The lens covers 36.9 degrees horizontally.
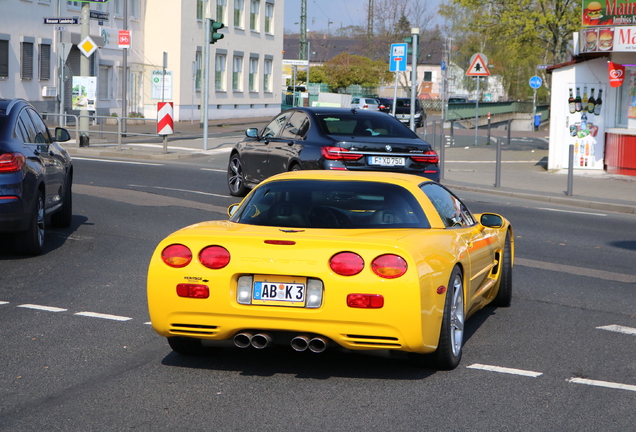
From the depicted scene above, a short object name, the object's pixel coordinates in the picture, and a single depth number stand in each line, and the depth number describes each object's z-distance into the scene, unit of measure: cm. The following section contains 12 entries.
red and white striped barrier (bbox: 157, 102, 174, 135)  2509
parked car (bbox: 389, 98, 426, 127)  5100
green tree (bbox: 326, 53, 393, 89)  8894
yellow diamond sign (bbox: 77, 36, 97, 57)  2684
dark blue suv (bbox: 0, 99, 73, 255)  957
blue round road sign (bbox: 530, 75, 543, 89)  4769
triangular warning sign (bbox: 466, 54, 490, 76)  2995
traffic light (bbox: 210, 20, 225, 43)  2695
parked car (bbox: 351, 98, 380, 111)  5771
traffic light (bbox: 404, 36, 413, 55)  2482
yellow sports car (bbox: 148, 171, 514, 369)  529
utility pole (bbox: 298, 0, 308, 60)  9375
